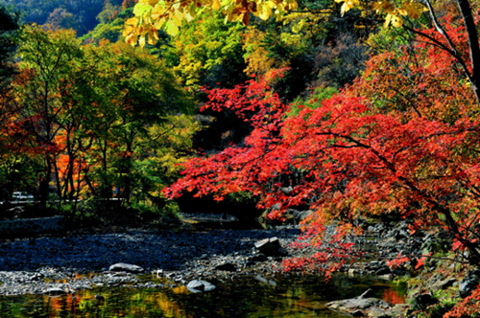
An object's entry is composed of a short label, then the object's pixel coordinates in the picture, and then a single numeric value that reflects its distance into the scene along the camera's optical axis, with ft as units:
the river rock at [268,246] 46.34
